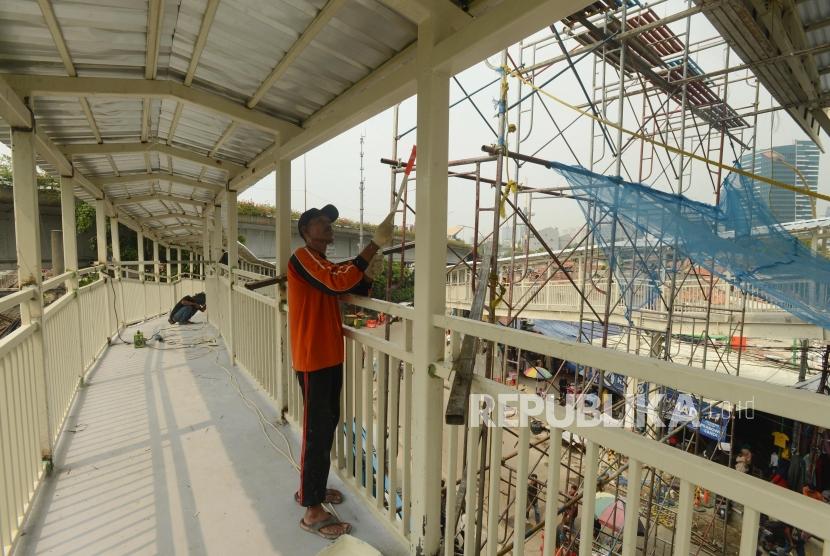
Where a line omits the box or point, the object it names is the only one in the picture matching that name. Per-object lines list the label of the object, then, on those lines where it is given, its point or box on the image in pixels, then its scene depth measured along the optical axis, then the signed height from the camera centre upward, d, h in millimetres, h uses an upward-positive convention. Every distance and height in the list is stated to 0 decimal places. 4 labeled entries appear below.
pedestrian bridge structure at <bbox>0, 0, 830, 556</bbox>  1148 -442
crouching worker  7179 -1190
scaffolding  3104 +682
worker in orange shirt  1883 -487
